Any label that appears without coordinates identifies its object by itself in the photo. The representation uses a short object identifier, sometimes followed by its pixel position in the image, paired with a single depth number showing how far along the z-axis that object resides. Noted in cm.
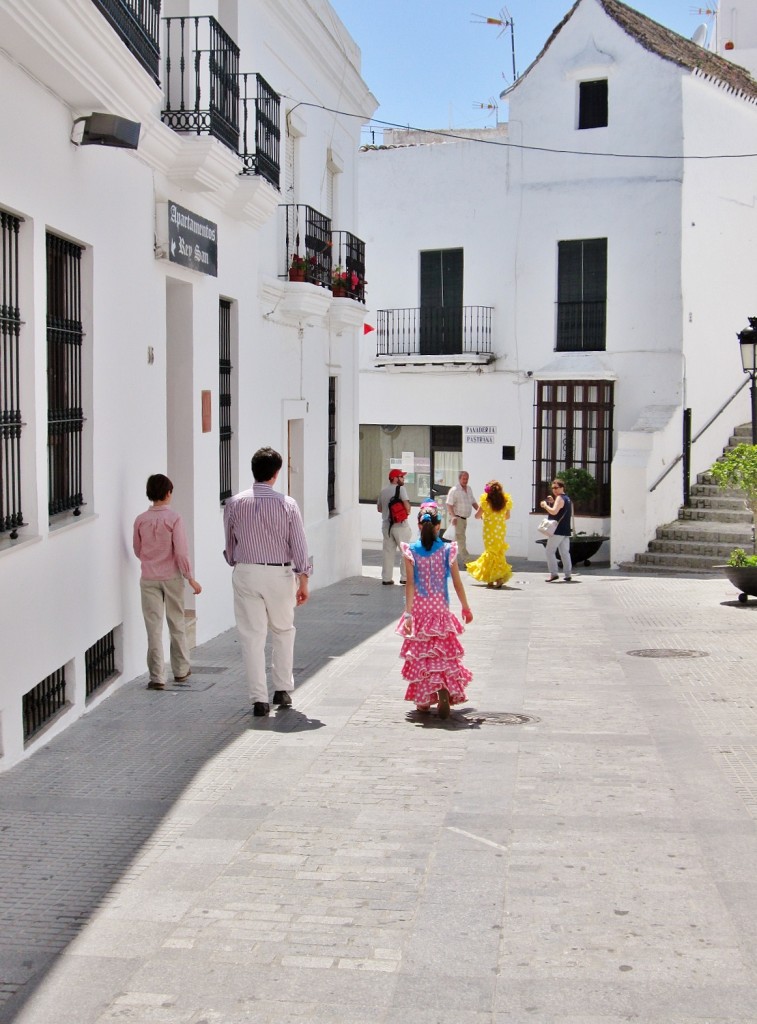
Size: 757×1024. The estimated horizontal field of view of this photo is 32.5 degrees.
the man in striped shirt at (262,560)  846
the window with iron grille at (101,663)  899
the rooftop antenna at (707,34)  3055
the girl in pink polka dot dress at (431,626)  865
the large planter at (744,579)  1471
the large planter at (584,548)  2277
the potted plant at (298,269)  1512
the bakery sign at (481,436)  2561
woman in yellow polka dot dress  1836
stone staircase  2095
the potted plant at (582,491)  2294
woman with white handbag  1873
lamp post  1641
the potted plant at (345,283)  1766
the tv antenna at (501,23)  2931
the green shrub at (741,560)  1484
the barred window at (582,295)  2477
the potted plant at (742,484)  1479
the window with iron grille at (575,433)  2439
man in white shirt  1966
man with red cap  1812
